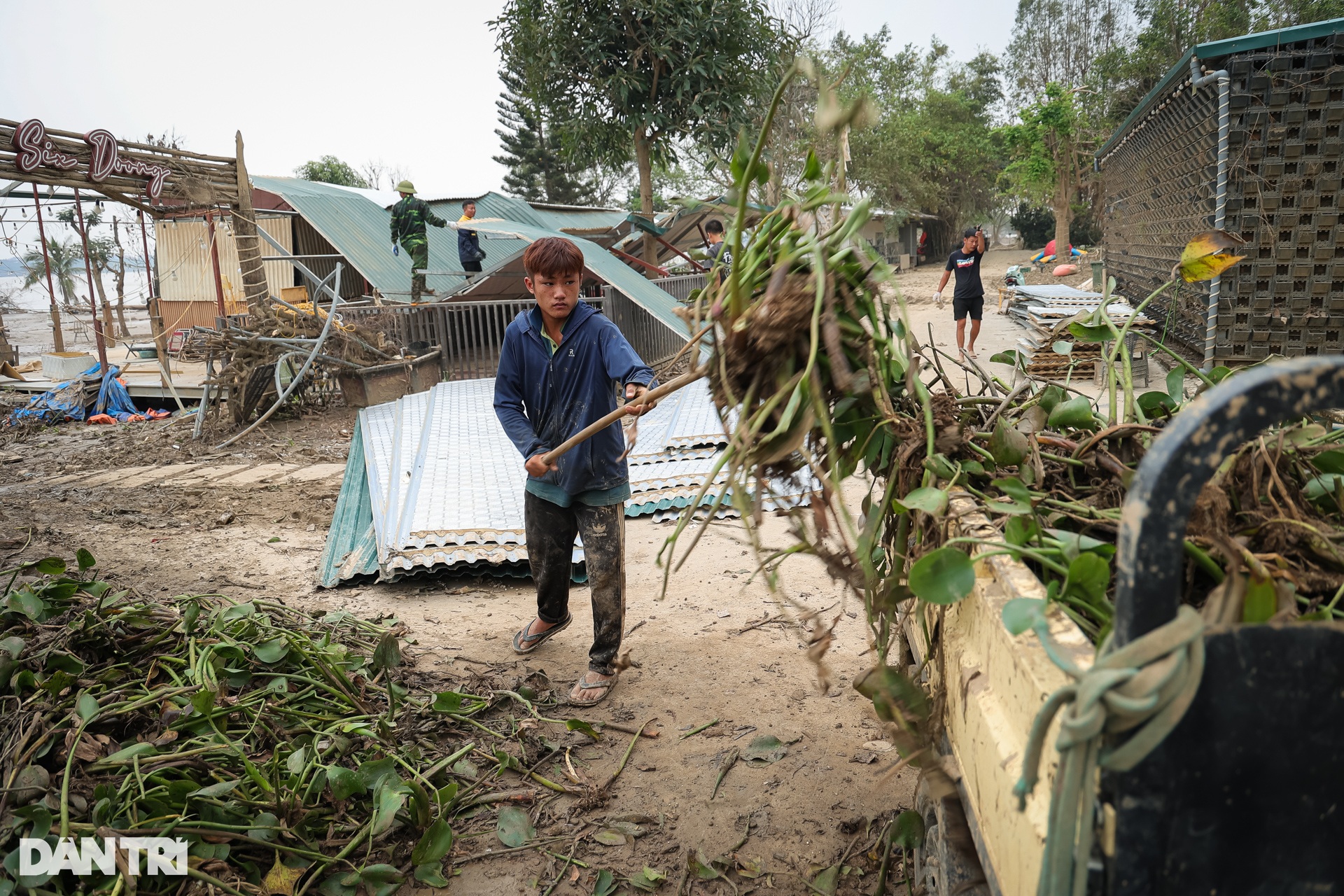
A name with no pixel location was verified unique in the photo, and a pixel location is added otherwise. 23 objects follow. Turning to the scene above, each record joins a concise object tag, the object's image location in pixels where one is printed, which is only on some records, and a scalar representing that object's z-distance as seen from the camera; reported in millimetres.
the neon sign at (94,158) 9086
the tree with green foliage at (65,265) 27812
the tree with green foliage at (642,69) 14195
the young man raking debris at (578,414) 3230
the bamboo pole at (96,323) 12734
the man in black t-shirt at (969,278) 9414
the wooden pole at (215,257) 12297
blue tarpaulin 11320
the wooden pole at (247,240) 12352
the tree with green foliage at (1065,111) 25766
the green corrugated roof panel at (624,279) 9969
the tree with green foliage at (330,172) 39281
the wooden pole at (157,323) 11060
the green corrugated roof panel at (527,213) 19703
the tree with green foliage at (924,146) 36375
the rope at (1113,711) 814
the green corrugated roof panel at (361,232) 16047
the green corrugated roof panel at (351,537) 4617
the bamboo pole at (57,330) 17250
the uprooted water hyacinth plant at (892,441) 1458
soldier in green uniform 12234
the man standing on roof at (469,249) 14038
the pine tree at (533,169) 41594
